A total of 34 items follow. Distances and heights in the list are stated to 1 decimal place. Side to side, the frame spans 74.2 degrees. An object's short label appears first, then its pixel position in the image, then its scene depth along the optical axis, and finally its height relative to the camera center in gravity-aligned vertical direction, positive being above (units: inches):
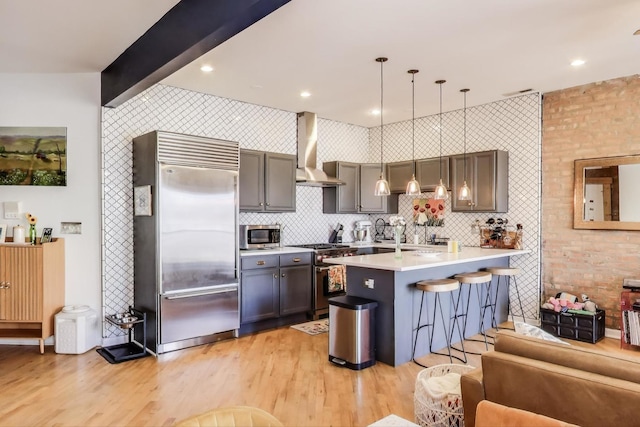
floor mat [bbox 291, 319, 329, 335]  204.8 -57.3
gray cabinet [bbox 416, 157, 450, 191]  243.1 +23.8
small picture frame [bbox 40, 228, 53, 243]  176.1 -9.1
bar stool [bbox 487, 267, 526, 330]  190.7 -34.4
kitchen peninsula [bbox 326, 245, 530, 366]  157.8 -30.5
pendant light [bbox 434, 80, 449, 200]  185.1 +8.8
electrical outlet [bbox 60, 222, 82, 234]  182.4 -5.8
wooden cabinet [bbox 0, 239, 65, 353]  169.5 -28.5
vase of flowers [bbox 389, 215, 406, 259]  176.7 -10.6
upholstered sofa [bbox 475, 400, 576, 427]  65.1 -32.9
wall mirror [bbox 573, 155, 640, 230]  187.2 +8.2
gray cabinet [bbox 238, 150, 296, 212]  215.8 +16.7
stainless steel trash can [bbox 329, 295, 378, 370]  154.3 -44.7
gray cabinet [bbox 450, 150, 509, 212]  221.6 +16.9
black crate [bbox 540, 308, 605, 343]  185.5 -51.3
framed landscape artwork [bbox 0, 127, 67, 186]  179.2 +25.0
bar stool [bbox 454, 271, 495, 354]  172.1 -36.9
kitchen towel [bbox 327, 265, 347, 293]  232.8 -36.9
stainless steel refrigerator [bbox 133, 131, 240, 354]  171.3 -10.6
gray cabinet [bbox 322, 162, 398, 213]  265.7 +12.8
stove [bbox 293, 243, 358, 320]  226.4 -36.2
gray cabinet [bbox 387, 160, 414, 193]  263.7 +24.3
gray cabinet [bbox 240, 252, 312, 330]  200.4 -36.6
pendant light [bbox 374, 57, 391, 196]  175.8 +10.2
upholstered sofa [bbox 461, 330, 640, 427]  68.2 -30.0
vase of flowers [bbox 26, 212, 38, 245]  173.6 -5.7
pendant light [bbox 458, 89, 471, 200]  194.9 +24.6
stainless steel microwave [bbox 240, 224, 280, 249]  221.5 -12.4
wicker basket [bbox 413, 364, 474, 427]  100.7 -47.9
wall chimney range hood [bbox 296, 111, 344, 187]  252.8 +40.9
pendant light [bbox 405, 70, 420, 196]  181.0 +49.5
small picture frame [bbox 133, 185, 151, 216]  172.7 +5.6
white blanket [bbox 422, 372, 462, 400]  103.0 -43.8
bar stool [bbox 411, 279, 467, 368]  156.6 -39.9
